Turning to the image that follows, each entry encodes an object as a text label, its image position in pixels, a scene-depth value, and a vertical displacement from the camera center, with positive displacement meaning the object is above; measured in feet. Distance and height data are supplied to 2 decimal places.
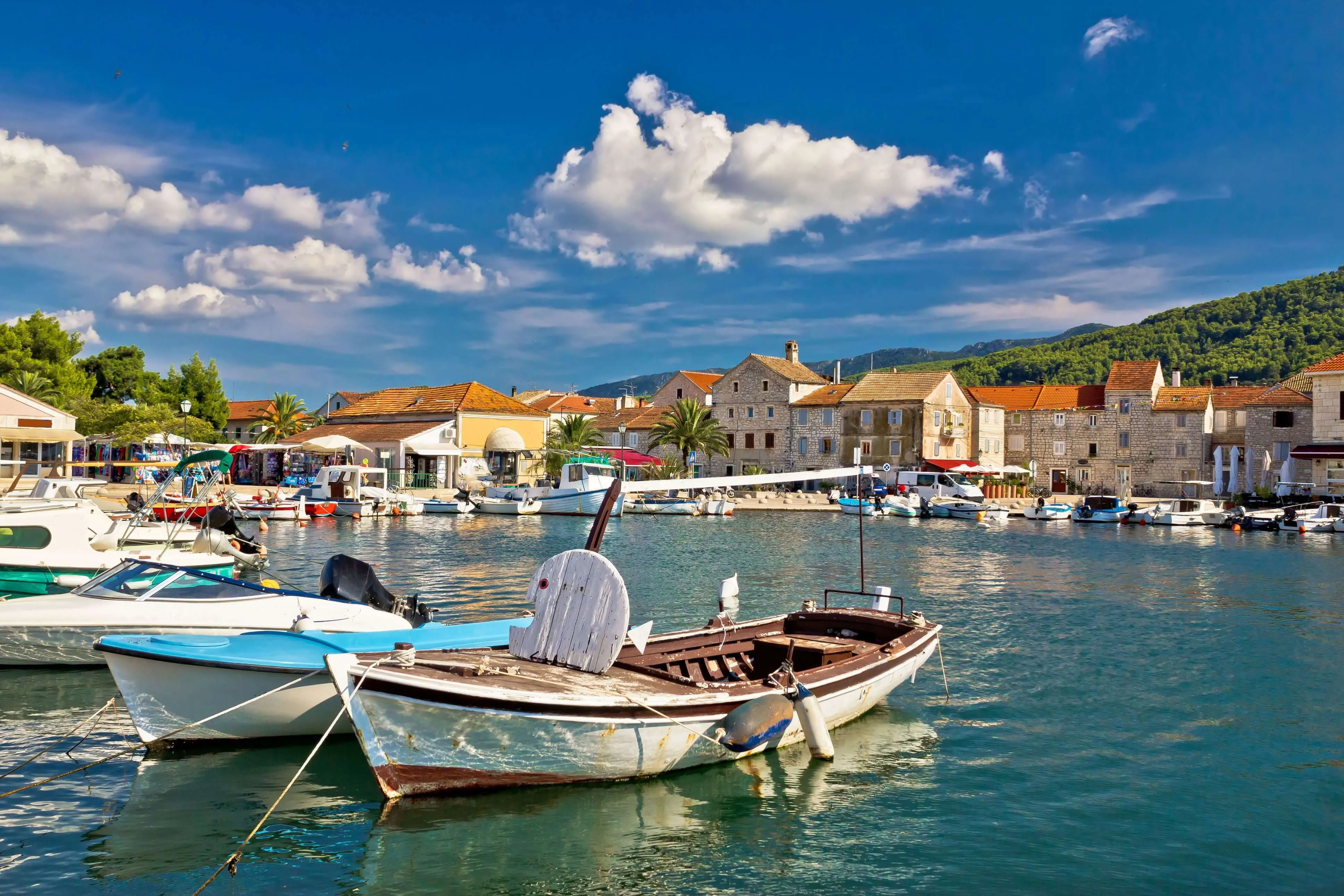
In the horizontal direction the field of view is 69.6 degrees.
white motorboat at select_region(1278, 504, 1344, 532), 157.89 -8.38
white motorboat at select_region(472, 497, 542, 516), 179.83 -8.12
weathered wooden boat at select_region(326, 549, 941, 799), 28.60 -7.85
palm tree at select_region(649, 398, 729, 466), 232.53 +8.21
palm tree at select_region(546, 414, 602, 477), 217.77 +5.92
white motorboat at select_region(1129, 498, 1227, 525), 172.55 -8.30
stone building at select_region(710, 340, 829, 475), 250.98 +15.12
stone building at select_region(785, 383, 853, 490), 244.01 +8.59
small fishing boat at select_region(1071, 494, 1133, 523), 179.73 -8.08
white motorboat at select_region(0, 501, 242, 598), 54.85 -5.26
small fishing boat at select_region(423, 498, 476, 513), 177.78 -8.04
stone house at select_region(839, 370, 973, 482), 232.73 +11.05
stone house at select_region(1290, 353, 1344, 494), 188.65 +9.13
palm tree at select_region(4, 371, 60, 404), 171.12 +13.54
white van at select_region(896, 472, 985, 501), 201.67 -4.23
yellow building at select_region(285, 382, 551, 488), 210.79 +6.29
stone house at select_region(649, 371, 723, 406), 277.03 +22.38
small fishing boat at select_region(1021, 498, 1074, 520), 184.55 -8.56
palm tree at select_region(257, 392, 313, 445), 258.16 +11.20
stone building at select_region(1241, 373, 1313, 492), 209.05 +8.45
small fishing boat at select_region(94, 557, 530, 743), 33.40 -7.74
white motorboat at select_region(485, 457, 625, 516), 180.14 -5.26
